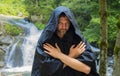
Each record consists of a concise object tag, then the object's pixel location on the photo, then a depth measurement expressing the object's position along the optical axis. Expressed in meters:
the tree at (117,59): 3.75
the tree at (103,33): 4.90
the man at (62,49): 2.65
